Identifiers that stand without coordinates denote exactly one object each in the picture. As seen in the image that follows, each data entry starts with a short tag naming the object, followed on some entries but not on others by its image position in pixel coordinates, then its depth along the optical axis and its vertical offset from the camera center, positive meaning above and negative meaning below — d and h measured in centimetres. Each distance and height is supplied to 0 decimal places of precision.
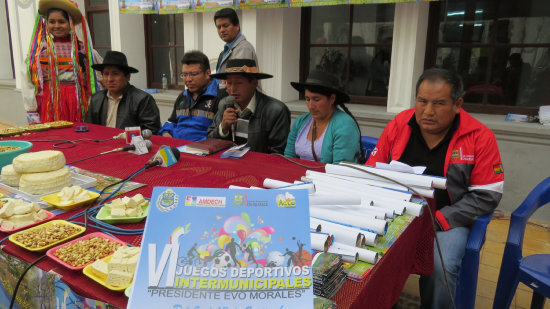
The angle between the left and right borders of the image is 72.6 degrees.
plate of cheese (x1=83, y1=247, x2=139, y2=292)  79 -43
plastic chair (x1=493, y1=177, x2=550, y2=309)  140 -69
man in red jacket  153 -37
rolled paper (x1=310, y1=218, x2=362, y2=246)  93 -39
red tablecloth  83 -43
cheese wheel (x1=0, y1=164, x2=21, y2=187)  138 -39
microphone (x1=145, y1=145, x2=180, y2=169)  169 -39
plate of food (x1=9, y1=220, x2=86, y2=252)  96 -44
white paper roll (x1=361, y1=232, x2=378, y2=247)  95 -40
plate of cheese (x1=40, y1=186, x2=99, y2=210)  121 -42
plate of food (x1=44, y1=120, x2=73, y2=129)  252 -38
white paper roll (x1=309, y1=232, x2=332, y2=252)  89 -39
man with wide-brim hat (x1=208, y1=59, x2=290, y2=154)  230 -26
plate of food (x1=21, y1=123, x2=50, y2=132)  242 -38
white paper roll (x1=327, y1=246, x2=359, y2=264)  89 -42
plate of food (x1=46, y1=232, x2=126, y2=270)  88 -44
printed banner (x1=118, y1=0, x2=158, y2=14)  415 +70
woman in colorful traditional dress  289 +2
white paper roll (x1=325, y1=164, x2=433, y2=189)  129 -35
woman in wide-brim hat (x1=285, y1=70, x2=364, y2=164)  195 -28
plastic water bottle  486 -14
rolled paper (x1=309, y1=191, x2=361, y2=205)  107 -35
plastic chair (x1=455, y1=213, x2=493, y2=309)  149 -77
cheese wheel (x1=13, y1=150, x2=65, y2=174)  132 -33
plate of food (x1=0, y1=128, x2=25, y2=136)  230 -39
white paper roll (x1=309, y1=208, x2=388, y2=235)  99 -38
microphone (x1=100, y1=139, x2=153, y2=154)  191 -39
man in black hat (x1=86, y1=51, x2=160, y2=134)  275 -24
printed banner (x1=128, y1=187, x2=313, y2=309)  62 -31
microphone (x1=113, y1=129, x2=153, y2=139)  216 -36
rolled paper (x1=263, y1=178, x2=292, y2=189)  131 -38
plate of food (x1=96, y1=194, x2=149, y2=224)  111 -42
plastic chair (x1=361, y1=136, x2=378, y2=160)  237 -43
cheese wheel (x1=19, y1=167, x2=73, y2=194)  130 -39
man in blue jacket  273 -22
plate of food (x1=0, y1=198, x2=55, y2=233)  107 -43
